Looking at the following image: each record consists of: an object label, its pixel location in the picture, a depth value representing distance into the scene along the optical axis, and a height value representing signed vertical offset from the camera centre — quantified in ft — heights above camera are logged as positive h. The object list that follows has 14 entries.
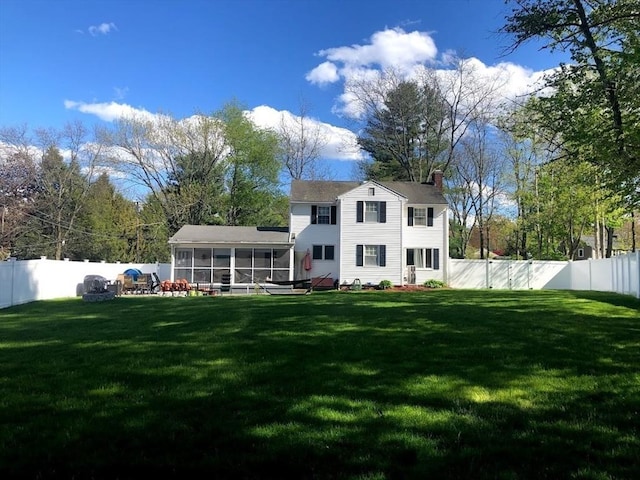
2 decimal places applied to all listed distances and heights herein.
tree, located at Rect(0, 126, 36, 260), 126.41 +22.00
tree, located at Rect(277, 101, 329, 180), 150.41 +35.00
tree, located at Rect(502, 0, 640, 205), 38.81 +15.05
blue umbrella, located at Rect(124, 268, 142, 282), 88.87 -1.19
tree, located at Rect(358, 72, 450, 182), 131.95 +36.87
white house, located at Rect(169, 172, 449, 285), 92.53 +4.33
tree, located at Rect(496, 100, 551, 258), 113.29 +21.29
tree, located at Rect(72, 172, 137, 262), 136.56 +11.29
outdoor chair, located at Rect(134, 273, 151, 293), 83.15 -2.98
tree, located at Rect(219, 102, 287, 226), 142.61 +28.12
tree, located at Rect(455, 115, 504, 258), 135.85 +25.41
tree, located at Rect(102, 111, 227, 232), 131.95 +29.19
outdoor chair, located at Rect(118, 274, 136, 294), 81.94 -3.11
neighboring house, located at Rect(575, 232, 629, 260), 169.58 +6.76
